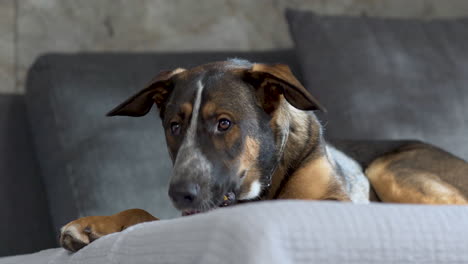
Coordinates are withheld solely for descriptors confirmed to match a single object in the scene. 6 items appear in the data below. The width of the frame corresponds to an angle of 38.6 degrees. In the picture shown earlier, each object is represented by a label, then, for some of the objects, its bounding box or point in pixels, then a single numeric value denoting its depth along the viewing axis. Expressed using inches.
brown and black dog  66.6
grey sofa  100.9
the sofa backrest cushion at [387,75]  114.6
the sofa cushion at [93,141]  99.7
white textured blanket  41.4
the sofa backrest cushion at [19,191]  104.1
